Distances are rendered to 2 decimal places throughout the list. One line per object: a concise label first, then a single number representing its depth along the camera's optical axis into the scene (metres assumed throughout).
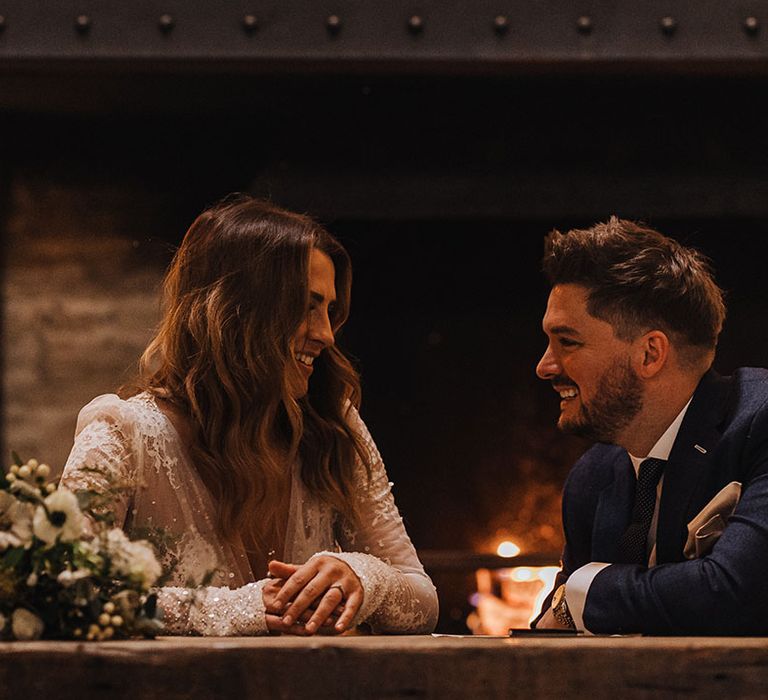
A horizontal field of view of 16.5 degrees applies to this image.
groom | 2.74
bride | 2.75
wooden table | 2.27
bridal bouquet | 2.33
